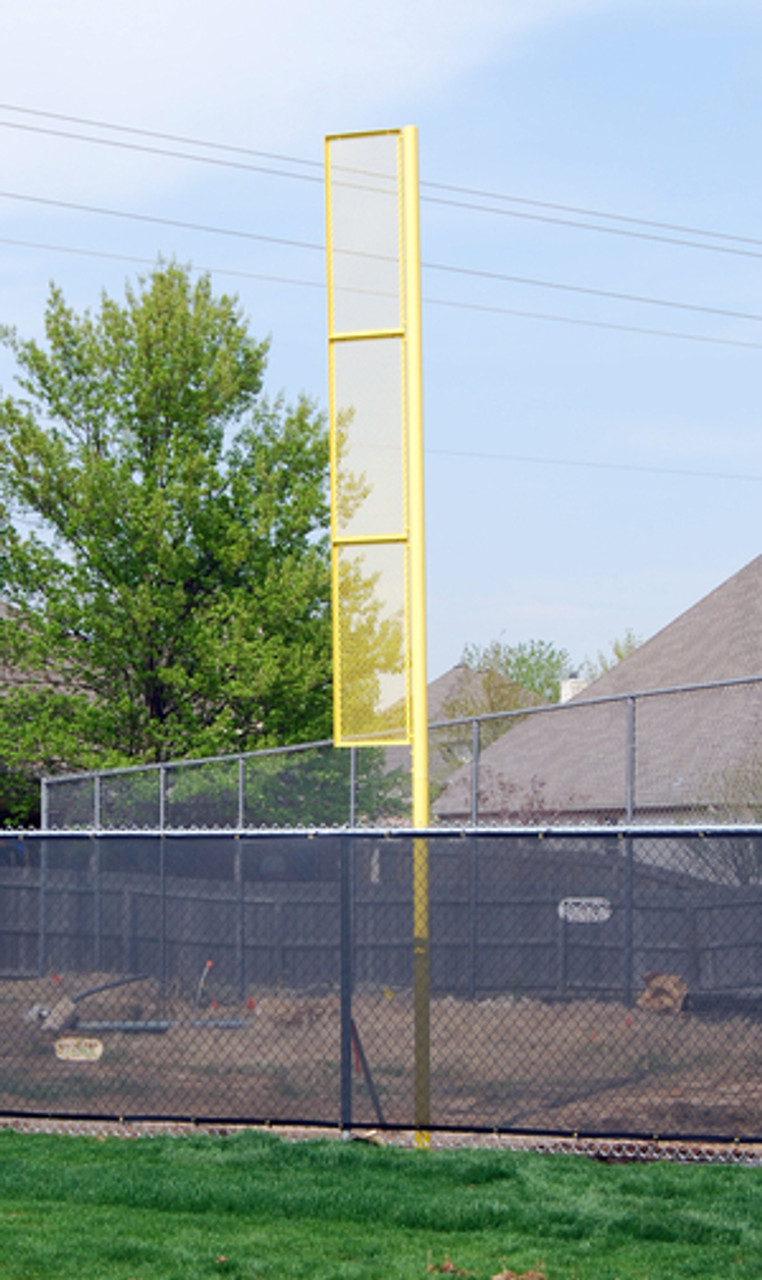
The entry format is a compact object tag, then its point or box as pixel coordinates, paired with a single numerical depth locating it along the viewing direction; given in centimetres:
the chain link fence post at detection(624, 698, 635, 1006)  1403
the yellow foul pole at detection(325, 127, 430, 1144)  1544
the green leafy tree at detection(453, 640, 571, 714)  11212
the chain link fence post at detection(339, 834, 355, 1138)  1386
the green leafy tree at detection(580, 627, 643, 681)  12800
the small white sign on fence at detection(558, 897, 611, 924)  1428
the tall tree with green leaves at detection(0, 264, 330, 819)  4366
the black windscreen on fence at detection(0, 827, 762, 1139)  1370
